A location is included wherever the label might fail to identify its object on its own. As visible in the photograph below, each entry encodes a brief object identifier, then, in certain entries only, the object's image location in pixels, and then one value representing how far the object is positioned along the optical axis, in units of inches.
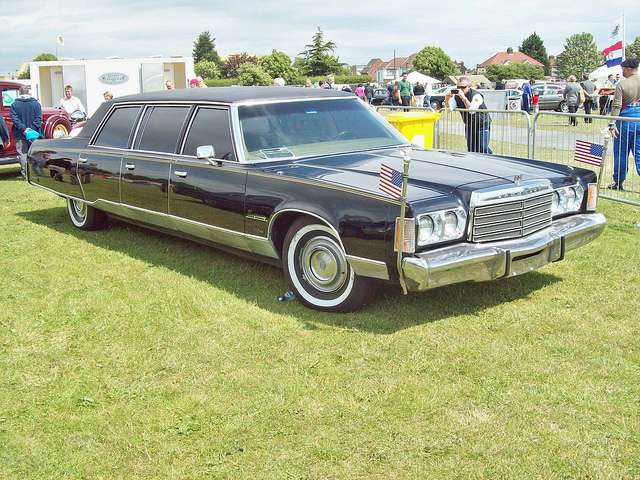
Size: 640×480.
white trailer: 965.2
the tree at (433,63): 3939.5
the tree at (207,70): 3644.2
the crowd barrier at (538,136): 362.6
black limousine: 172.4
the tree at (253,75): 2320.9
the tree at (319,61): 3617.1
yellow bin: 396.2
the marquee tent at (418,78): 2199.8
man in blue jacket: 465.4
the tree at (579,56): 4729.3
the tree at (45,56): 3464.6
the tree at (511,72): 3677.4
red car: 498.9
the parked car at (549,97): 1331.2
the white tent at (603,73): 1176.8
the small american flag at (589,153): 265.1
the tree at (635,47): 4990.2
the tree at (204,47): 4936.0
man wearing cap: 337.7
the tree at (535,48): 5575.8
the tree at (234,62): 3924.7
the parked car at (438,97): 1489.9
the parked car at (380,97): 1603.0
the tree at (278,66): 2753.4
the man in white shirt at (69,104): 618.5
